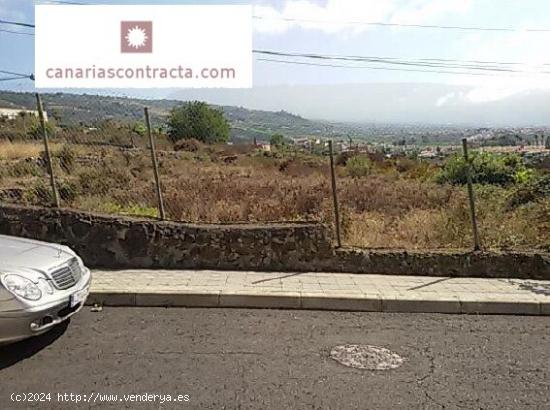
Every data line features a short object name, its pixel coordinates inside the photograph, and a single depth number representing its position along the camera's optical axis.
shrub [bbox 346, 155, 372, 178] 19.57
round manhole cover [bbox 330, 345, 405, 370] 3.77
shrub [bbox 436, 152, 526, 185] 18.30
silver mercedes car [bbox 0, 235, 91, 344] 3.53
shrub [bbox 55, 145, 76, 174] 7.94
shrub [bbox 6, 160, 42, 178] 7.95
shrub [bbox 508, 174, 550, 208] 10.95
